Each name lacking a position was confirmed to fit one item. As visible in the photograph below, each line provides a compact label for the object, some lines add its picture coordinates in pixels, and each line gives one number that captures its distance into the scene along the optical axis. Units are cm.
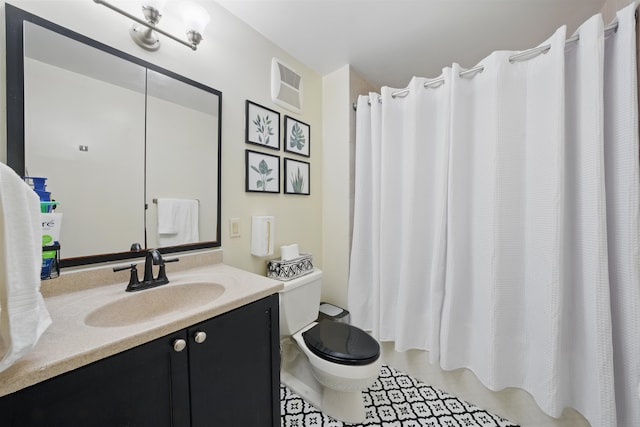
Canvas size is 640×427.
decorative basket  139
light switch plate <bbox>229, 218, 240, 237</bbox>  134
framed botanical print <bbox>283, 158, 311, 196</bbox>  162
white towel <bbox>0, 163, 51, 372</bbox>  44
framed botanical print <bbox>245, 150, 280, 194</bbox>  140
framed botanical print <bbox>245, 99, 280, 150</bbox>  140
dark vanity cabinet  51
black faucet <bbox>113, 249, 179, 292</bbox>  90
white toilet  118
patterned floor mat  126
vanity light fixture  96
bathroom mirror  79
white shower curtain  95
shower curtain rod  99
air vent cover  154
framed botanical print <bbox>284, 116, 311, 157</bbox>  161
